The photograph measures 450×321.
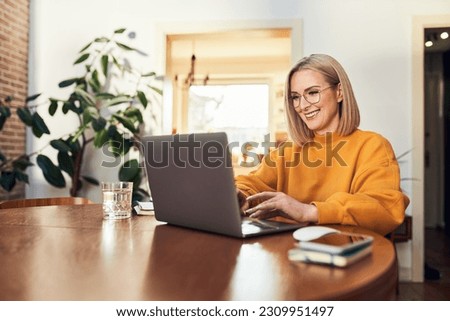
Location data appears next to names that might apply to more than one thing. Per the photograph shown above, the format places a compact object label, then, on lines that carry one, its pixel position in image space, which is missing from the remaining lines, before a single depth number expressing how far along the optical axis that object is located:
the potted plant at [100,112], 3.36
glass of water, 1.39
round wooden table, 0.61
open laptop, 0.96
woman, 1.14
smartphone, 0.72
